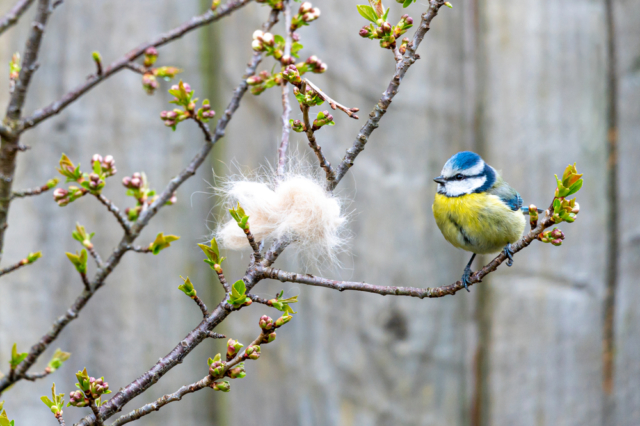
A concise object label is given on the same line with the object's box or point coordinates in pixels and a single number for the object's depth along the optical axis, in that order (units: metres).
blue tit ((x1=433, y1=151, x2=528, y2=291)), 3.20
